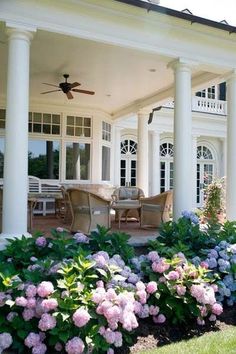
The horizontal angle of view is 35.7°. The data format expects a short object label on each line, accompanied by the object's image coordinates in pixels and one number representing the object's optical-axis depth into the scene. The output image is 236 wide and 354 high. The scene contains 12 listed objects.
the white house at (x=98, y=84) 4.77
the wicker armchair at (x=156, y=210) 7.45
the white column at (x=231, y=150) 6.49
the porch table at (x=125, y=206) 7.48
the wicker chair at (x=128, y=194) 9.47
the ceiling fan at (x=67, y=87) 7.75
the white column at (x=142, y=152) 10.50
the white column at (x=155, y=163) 13.89
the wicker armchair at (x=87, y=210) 6.26
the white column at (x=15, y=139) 4.72
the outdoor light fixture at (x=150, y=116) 10.49
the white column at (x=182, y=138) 5.97
